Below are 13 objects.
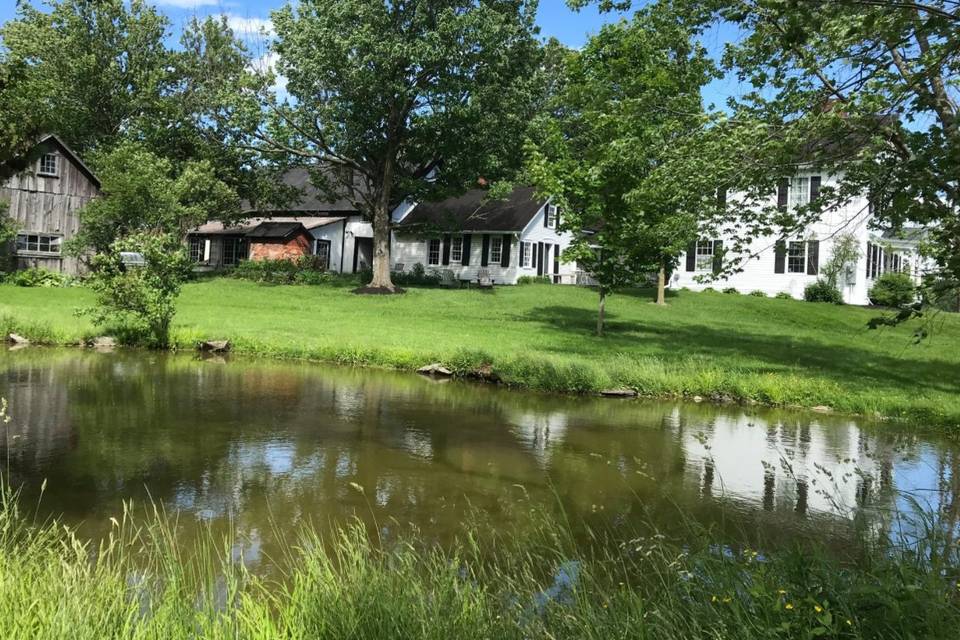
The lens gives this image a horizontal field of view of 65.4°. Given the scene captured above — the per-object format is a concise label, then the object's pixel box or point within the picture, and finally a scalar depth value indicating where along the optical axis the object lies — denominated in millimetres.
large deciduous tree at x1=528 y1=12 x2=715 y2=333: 11281
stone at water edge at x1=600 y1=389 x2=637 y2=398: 14281
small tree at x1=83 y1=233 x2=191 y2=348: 17156
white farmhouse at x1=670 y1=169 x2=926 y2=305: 33875
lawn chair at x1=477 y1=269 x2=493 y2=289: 38906
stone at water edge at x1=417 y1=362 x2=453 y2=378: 15633
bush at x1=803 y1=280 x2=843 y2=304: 34062
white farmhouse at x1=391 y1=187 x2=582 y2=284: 39812
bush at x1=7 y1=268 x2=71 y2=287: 30219
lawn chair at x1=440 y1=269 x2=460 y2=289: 40344
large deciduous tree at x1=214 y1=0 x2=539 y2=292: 29922
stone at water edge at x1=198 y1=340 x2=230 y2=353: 17672
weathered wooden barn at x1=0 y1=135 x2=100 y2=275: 33031
